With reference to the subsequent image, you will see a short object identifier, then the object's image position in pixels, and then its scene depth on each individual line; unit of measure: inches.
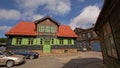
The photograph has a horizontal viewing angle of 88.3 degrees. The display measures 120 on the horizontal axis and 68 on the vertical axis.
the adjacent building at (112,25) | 104.3
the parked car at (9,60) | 250.5
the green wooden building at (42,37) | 513.2
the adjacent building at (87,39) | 779.2
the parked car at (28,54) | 391.0
